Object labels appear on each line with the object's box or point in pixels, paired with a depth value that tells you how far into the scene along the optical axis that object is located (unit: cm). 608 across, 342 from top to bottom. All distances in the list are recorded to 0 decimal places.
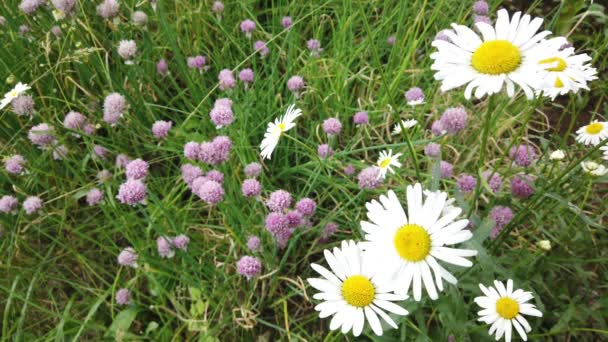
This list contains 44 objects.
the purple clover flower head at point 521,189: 30
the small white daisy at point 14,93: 38
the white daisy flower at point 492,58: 21
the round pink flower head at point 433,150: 34
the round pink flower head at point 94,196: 37
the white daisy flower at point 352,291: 24
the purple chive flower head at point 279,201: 32
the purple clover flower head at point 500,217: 30
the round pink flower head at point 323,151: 38
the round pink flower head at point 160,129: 38
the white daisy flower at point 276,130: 30
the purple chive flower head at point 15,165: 40
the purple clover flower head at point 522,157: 34
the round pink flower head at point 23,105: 40
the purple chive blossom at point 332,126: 36
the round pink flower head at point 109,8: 42
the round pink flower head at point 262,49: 47
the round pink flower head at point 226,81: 41
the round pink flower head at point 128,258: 36
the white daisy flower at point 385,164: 33
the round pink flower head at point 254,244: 34
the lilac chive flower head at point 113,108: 39
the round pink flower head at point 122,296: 37
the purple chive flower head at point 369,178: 34
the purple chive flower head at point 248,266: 33
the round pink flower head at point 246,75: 43
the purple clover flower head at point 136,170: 33
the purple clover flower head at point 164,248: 35
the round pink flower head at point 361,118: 40
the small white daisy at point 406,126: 39
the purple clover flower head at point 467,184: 33
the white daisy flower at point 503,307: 25
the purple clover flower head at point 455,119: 32
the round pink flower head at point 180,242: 34
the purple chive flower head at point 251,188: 33
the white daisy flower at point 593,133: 33
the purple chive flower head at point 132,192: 31
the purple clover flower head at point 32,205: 39
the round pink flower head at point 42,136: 39
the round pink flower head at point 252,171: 35
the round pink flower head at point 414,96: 42
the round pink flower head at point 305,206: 33
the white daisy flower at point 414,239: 22
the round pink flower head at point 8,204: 39
